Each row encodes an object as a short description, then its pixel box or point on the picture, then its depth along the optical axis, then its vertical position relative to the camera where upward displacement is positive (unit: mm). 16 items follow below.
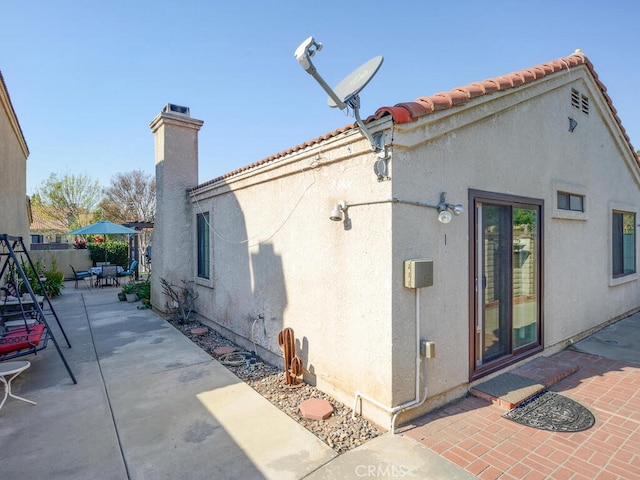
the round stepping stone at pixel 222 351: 6902 -2255
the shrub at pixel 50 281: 12727 -1495
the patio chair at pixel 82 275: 17303 -1620
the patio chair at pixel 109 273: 16312 -1424
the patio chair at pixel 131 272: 17080 -1468
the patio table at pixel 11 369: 4562 -1729
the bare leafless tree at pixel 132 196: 33250 +4673
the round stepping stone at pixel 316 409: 4363 -2223
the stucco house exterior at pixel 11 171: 9266 +2425
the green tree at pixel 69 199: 34375 +4612
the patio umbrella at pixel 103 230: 16688 +686
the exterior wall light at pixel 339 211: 4547 +415
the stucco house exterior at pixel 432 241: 4133 +6
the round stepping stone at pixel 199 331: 8438 -2243
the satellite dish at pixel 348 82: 3180 +1707
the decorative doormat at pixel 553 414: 4082 -2240
